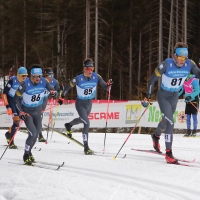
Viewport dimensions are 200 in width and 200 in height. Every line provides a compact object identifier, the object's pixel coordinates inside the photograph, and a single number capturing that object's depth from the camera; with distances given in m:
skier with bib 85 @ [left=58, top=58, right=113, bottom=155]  17.19
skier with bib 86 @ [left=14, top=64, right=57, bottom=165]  14.50
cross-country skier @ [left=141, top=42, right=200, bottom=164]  13.30
